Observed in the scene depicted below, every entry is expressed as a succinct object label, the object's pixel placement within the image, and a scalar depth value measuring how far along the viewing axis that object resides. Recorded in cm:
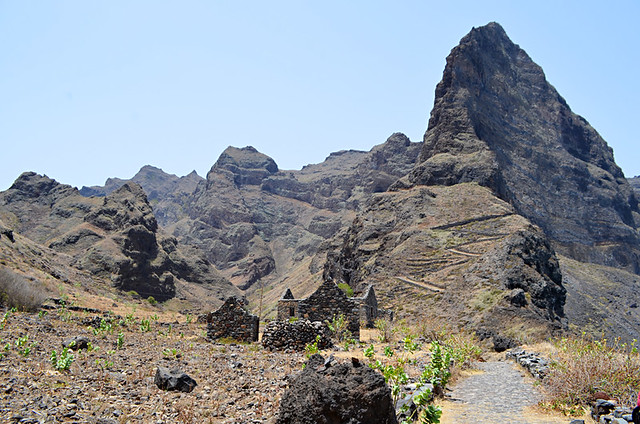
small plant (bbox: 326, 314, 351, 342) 1940
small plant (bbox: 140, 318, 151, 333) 2351
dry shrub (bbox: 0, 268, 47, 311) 2322
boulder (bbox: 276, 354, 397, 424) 658
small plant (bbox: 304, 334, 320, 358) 1360
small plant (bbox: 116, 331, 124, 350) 1532
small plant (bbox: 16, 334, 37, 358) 1168
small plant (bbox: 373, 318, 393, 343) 2058
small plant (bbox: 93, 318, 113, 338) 1872
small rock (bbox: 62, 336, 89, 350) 1376
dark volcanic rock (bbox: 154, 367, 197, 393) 959
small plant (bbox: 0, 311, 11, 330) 1537
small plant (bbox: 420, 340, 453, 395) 1105
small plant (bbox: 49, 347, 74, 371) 1045
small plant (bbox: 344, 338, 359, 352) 1680
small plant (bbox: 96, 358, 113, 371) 1118
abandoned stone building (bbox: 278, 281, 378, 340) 2075
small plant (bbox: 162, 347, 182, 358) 1379
